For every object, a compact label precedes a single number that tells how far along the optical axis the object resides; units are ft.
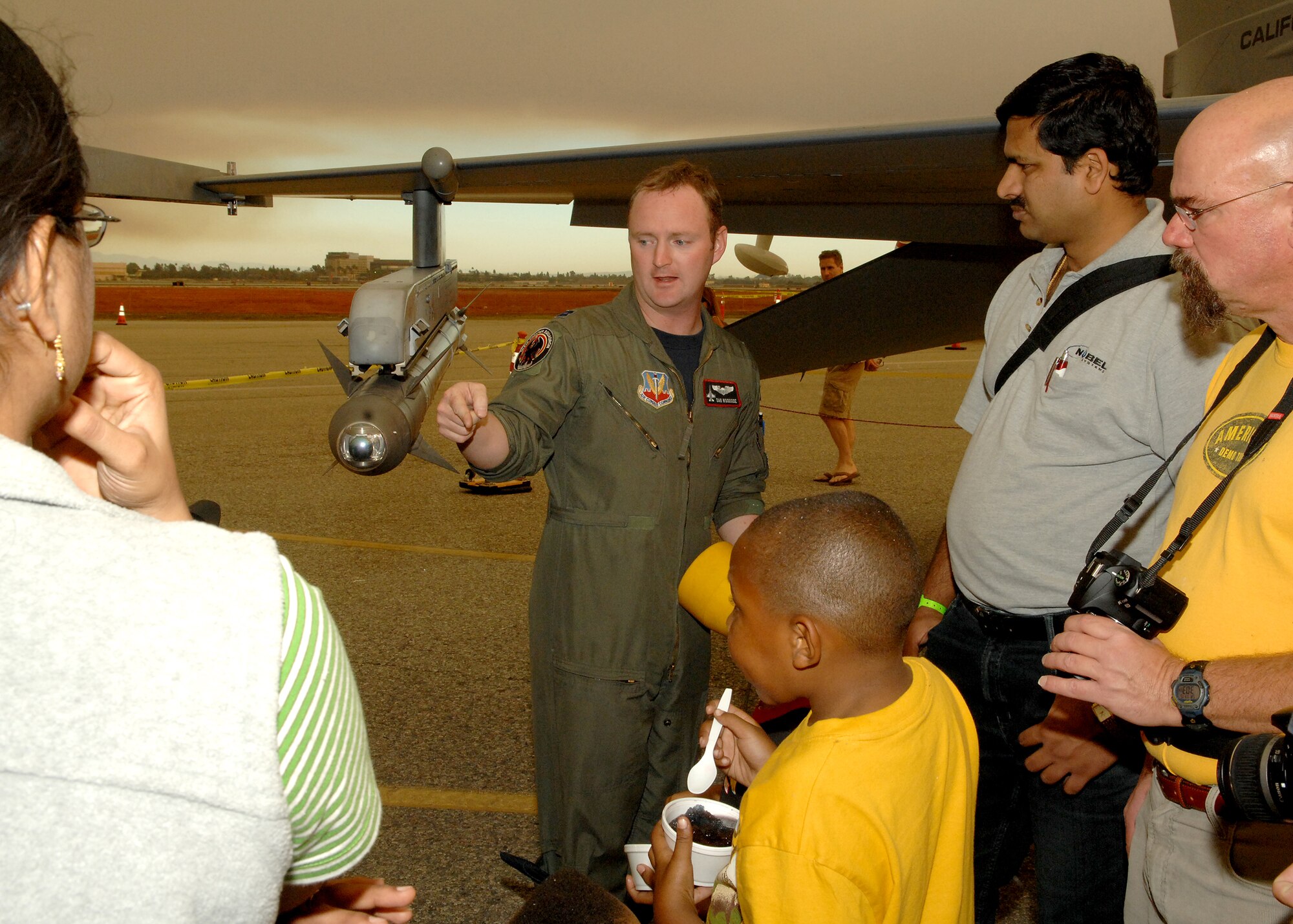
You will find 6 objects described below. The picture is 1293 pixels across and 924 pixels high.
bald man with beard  4.92
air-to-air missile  9.64
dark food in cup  5.20
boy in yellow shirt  4.39
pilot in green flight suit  8.25
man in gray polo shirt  7.02
